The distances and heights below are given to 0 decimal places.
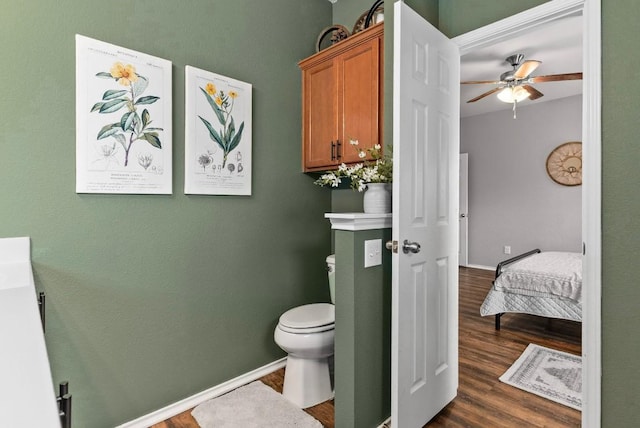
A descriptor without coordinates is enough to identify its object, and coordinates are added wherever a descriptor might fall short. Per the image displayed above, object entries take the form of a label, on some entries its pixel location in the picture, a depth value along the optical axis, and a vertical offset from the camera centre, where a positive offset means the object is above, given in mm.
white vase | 1764 +65
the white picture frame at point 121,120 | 1581 +455
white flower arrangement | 1762 +209
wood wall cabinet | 2078 +752
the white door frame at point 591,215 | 1481 -17
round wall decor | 4820 +692
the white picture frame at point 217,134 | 1927 +468
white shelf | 1554 -47
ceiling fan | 3211 +1349
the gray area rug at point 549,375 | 2049 -1107
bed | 2801 -689
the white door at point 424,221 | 1559 -50
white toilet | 1929 -828
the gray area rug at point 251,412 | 1794 -1123
